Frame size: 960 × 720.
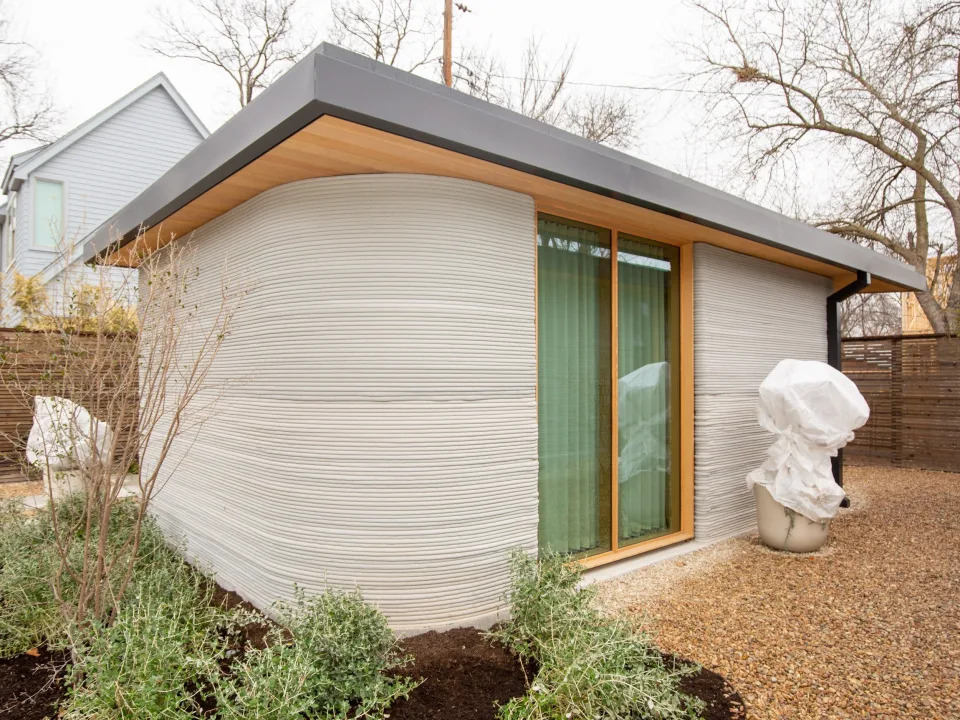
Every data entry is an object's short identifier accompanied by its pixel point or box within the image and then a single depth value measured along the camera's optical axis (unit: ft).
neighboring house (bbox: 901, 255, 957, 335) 34.83
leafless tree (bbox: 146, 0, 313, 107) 43.09
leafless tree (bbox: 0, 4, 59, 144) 41.57
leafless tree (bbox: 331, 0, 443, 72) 42.83
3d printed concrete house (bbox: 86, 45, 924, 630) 8.91
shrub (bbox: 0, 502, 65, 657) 9.38
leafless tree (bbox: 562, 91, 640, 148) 50.01
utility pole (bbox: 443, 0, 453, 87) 30.71
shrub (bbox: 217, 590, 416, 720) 6.60
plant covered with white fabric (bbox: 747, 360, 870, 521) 13.56
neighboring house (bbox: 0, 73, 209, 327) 36.32
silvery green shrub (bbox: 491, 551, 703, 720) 6.79
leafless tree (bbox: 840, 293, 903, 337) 56.03
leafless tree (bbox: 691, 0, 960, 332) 31.96
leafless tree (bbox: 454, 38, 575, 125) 47.14
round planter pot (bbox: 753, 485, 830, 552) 14.14
